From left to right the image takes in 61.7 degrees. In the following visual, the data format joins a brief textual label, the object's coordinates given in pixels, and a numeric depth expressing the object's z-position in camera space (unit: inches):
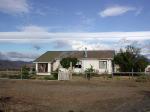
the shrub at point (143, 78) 519.3
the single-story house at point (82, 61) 737.7
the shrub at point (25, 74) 601.5
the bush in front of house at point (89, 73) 604.6
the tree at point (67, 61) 740.2
